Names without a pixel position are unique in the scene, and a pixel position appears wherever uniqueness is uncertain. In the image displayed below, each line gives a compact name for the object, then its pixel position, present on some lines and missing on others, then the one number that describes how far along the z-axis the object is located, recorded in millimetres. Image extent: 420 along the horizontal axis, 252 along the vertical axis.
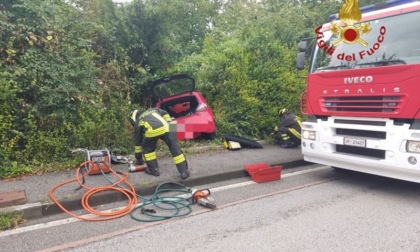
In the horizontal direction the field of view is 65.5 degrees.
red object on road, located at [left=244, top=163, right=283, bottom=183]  5445
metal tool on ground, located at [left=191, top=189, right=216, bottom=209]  4289
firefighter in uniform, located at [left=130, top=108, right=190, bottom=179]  5180
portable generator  5133
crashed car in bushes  7359
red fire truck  4387
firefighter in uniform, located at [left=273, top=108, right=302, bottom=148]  7570
